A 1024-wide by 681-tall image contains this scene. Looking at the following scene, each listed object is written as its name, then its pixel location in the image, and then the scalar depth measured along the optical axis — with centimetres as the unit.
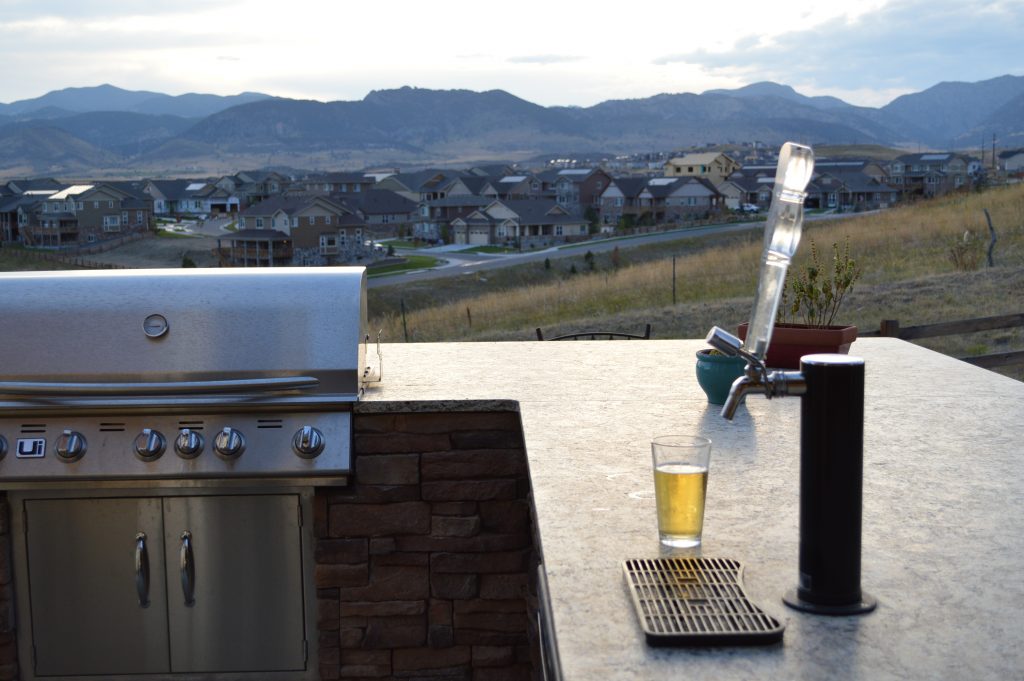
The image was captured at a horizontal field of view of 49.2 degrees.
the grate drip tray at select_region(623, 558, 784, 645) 163
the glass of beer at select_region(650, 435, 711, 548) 202
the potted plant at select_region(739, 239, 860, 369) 370
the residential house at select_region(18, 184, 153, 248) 6091
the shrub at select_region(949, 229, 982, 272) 1521
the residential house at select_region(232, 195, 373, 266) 5638
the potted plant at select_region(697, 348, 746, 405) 326
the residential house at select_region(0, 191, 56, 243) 6056
